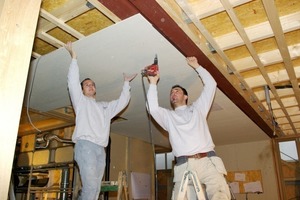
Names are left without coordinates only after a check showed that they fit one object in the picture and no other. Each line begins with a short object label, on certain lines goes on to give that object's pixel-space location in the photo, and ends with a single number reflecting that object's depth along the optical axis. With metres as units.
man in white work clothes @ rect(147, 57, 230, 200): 2.03
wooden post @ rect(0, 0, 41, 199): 0.79
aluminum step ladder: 1.84
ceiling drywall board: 2.05
